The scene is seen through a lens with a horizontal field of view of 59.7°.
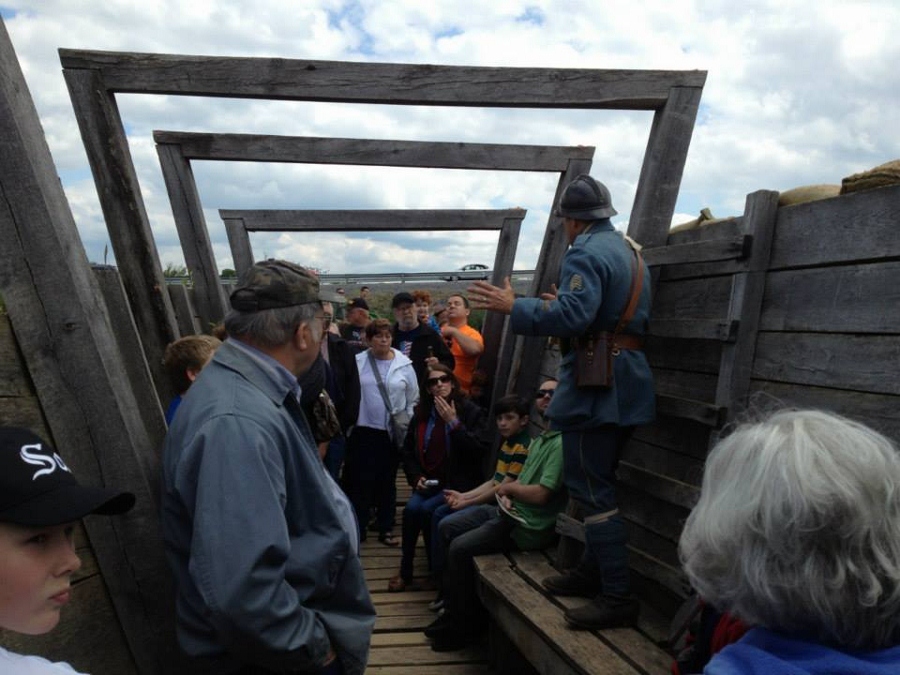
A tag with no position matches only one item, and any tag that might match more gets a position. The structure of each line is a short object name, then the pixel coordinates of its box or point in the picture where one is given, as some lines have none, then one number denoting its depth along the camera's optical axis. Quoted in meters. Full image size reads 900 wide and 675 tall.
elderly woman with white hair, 1.12
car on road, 29.58
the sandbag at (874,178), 2.49
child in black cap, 1.18
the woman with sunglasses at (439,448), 5.68
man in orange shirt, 7.28
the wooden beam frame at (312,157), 5.91
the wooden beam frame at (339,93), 3.99
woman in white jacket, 6.28
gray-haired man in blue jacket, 1.73
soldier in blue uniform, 3.20
